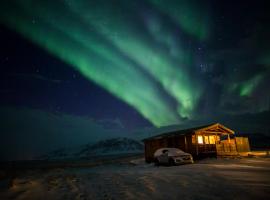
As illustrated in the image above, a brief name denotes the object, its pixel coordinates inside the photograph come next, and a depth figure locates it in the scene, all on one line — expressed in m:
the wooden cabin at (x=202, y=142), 27.12
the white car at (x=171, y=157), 20.00
